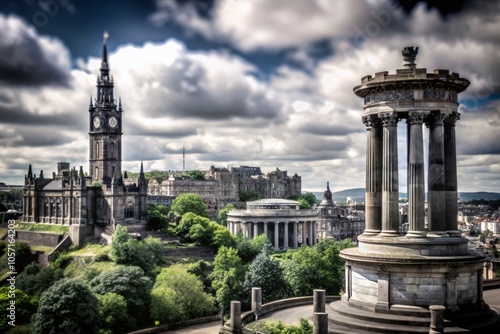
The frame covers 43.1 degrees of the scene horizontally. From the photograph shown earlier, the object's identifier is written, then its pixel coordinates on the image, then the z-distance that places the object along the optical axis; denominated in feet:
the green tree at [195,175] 571.69
